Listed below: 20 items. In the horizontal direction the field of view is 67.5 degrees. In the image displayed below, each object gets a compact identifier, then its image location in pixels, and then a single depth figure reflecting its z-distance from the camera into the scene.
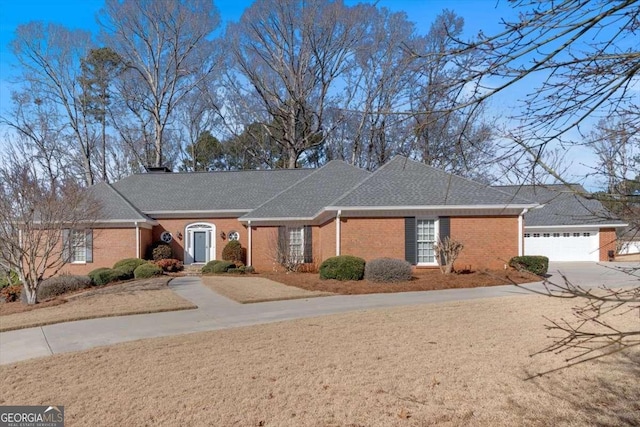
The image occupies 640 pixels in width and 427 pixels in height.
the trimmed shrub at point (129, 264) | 21.17
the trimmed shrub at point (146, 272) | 20.64
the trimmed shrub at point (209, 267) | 22.48
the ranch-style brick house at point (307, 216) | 18.64
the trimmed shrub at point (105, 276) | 18.92
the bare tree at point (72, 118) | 36.94
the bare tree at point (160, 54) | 36.88
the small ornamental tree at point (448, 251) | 17.41
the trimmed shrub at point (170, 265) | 23.19
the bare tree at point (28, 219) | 14.73
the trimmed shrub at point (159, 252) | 24.77
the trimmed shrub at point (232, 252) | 23.92
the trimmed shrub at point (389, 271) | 15.82
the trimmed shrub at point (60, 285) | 16.48
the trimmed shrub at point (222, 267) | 22.20
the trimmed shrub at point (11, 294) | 16.80
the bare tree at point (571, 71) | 2.76
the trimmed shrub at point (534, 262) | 16.60
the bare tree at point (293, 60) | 31.86
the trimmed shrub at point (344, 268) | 16.44
